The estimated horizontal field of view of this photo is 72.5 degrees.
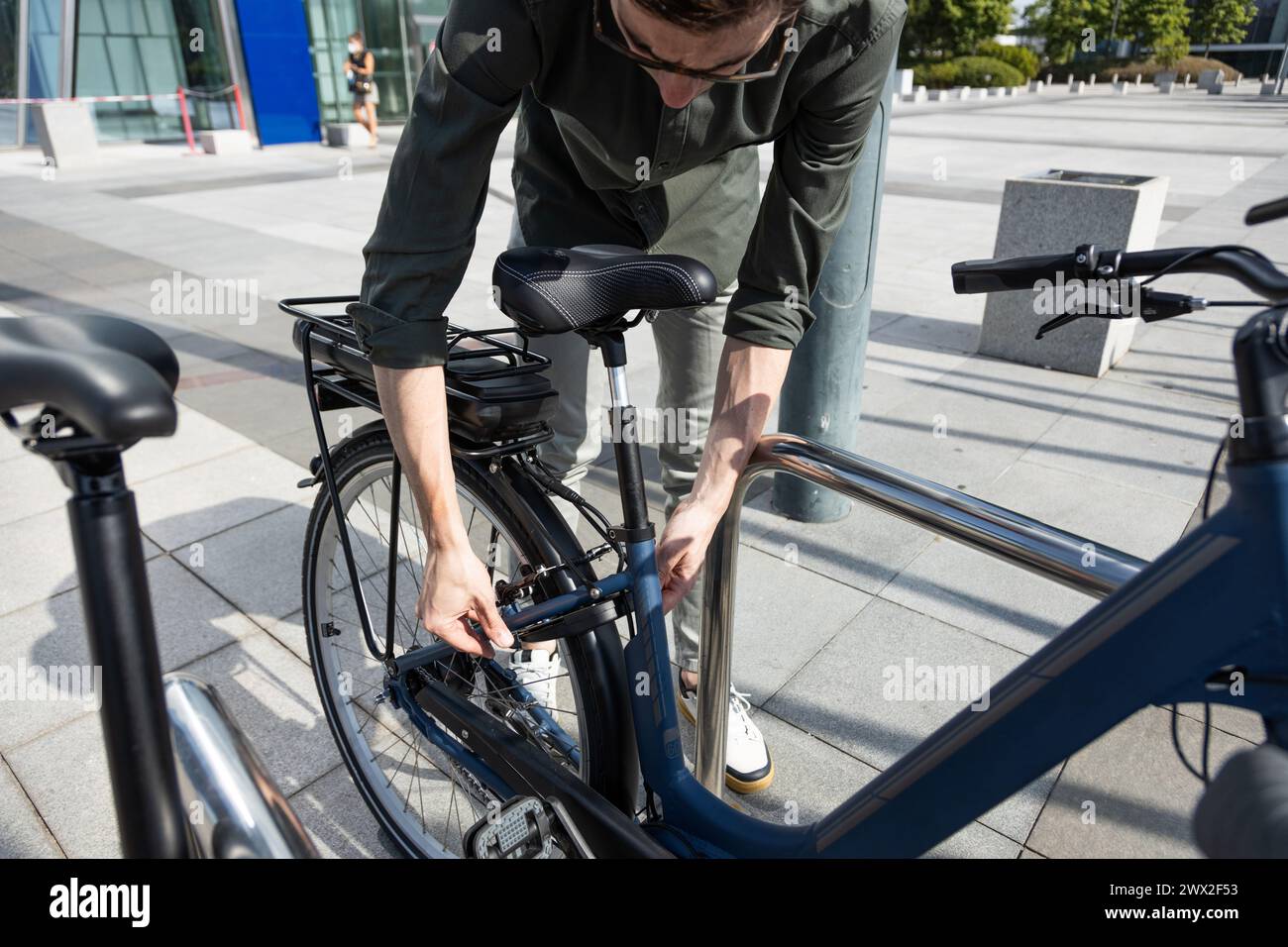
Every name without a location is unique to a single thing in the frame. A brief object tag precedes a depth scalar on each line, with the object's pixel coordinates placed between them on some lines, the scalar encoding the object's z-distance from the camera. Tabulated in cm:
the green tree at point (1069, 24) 4528
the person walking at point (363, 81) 1720
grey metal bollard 326
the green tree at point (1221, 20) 5256
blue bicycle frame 85
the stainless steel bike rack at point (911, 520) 114
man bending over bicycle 131
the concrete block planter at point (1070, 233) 490
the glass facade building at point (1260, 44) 5538
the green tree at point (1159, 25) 4566
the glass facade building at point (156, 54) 1705
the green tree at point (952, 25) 3819
